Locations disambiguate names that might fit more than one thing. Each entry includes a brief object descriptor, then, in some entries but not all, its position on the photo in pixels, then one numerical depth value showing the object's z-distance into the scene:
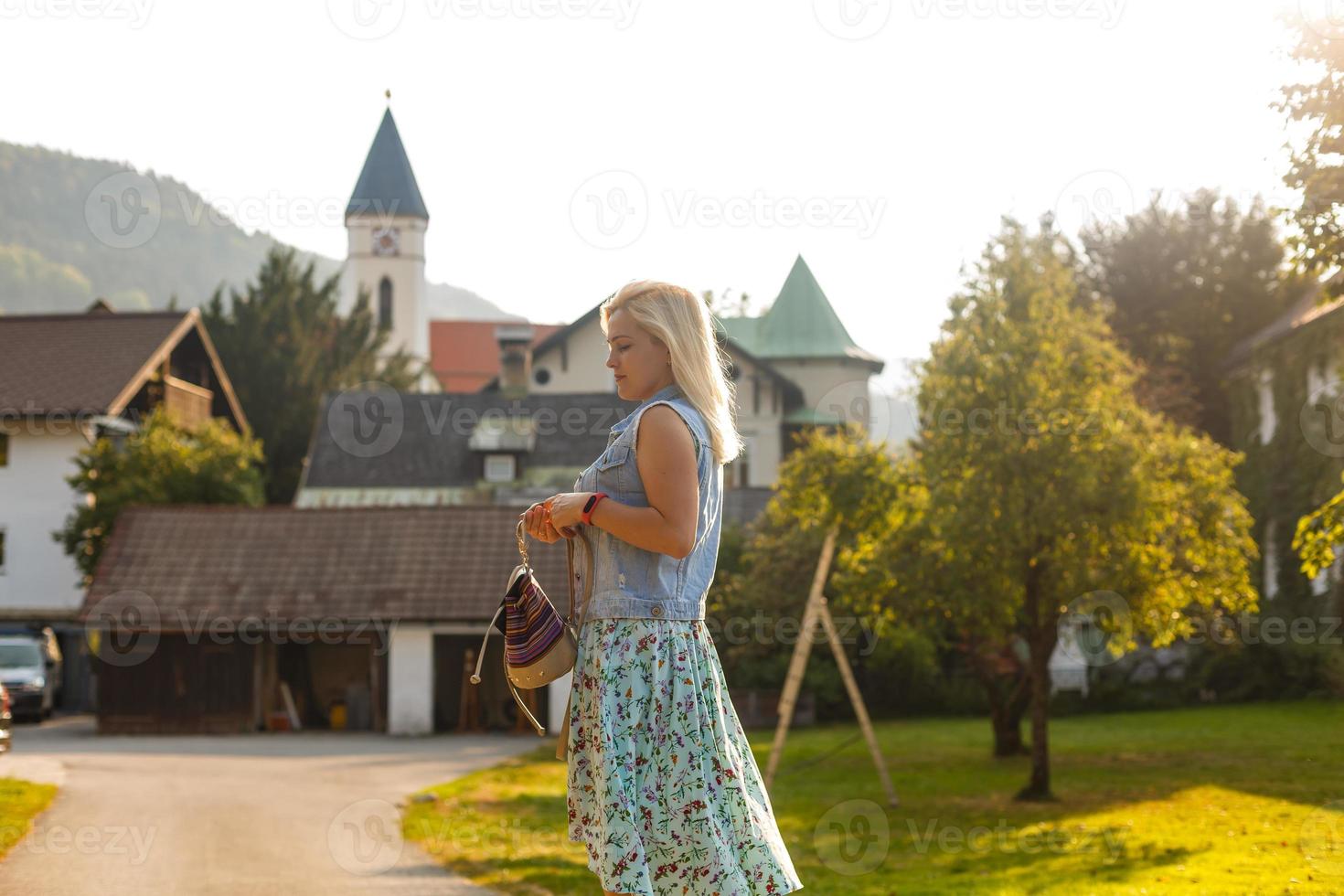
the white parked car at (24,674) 34.12
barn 32.75
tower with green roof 62.69
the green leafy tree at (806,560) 19.56
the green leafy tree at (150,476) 42.09
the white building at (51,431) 45.91
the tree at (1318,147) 11.04
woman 4.43
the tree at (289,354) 58.78
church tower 81.62
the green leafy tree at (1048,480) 16.81
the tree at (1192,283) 44.34
